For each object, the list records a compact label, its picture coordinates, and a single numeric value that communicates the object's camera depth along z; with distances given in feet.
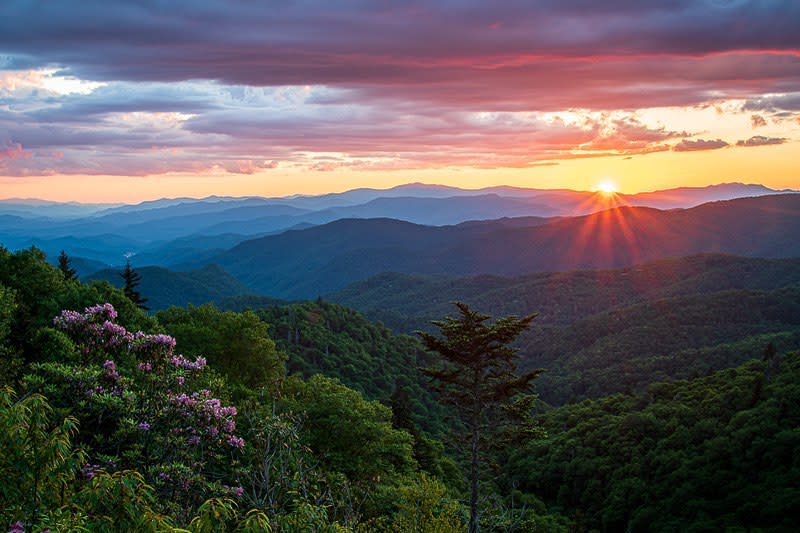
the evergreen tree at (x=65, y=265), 199.41
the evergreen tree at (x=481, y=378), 103.86
